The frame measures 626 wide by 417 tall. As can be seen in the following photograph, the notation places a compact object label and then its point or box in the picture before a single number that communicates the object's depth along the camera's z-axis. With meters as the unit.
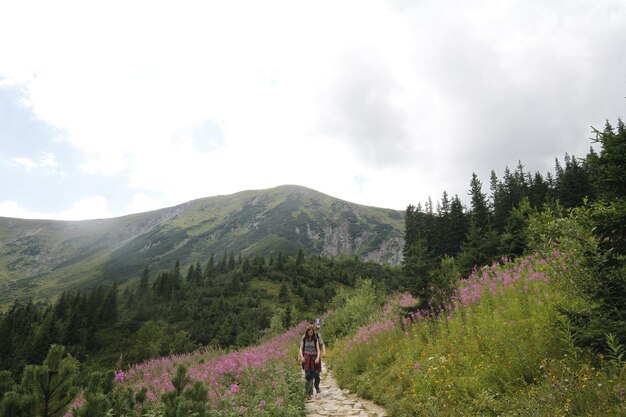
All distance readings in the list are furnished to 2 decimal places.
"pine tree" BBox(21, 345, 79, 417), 4.00
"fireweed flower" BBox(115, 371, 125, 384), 8.25
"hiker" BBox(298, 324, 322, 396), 9.03
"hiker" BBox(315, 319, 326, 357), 9.40
